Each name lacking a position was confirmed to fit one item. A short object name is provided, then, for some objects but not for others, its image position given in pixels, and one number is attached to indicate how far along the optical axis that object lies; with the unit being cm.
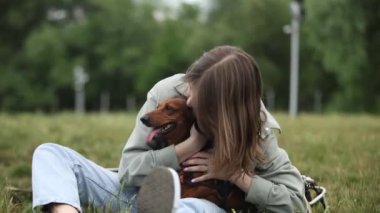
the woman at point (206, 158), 534
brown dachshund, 548
